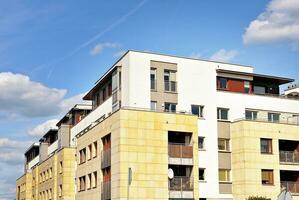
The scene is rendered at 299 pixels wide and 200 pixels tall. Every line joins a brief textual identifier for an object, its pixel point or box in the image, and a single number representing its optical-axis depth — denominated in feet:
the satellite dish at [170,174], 143.00
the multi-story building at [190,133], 144.36
